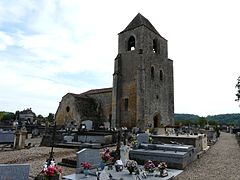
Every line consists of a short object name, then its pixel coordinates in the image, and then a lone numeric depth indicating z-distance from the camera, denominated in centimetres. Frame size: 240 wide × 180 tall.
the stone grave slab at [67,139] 1642
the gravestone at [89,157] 696
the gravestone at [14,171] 446
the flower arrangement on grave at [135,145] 1116
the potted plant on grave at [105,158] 832
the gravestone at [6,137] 1584
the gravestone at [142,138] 1216
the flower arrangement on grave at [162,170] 726
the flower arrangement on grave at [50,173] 479
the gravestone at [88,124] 2452
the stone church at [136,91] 2695
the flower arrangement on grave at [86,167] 658
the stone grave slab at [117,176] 636
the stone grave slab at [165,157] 887
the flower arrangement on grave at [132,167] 717
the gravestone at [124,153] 932
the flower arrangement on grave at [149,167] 760
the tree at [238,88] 2023
